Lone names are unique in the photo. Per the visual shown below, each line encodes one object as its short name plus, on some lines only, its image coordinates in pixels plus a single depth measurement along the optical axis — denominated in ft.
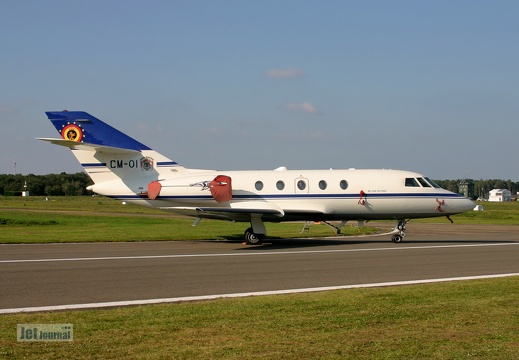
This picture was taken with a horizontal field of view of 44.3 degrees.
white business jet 84.64
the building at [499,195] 544.78
